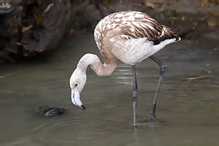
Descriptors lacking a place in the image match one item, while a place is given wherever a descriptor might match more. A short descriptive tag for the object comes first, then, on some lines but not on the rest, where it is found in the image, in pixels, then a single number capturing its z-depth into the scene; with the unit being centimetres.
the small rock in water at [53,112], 1018
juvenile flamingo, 899
